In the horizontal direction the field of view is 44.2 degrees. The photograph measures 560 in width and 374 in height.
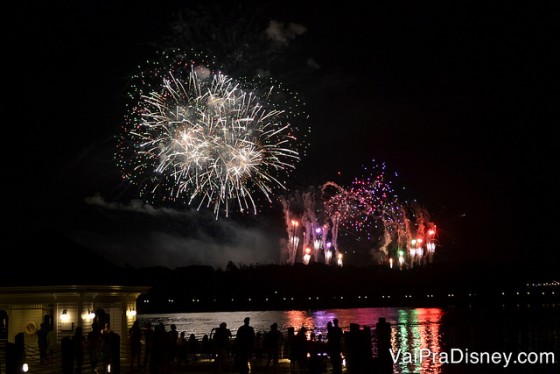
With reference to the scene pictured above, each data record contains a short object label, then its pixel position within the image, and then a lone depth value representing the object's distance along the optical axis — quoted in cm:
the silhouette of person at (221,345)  2067
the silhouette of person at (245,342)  1655
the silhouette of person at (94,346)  1964
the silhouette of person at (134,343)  2056
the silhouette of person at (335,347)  1841
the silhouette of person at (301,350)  2008
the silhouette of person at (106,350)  1902
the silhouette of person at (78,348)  1889
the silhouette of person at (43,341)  2242
